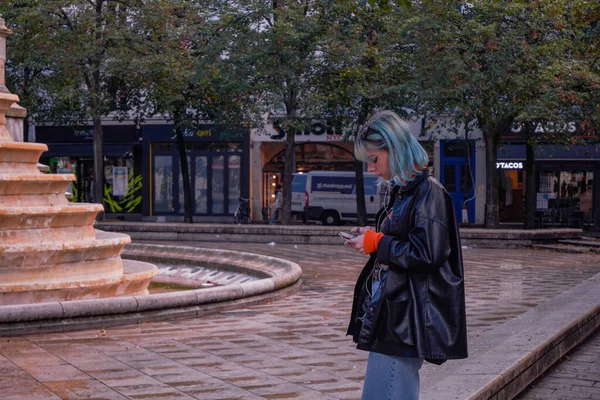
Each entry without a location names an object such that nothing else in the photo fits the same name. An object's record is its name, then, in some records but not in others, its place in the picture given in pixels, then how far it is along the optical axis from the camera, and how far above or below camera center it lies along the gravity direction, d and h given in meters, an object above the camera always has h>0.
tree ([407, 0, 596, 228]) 24.78 +3.57
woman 3.54 -0.34
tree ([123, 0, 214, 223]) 28.48 +3.97
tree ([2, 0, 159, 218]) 28.22 +4.49
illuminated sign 36.58 +0.90
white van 35.88 -0.31
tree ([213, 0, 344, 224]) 26.89 +3.97
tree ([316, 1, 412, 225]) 27.11 +3.82
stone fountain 9.79 -0.61
